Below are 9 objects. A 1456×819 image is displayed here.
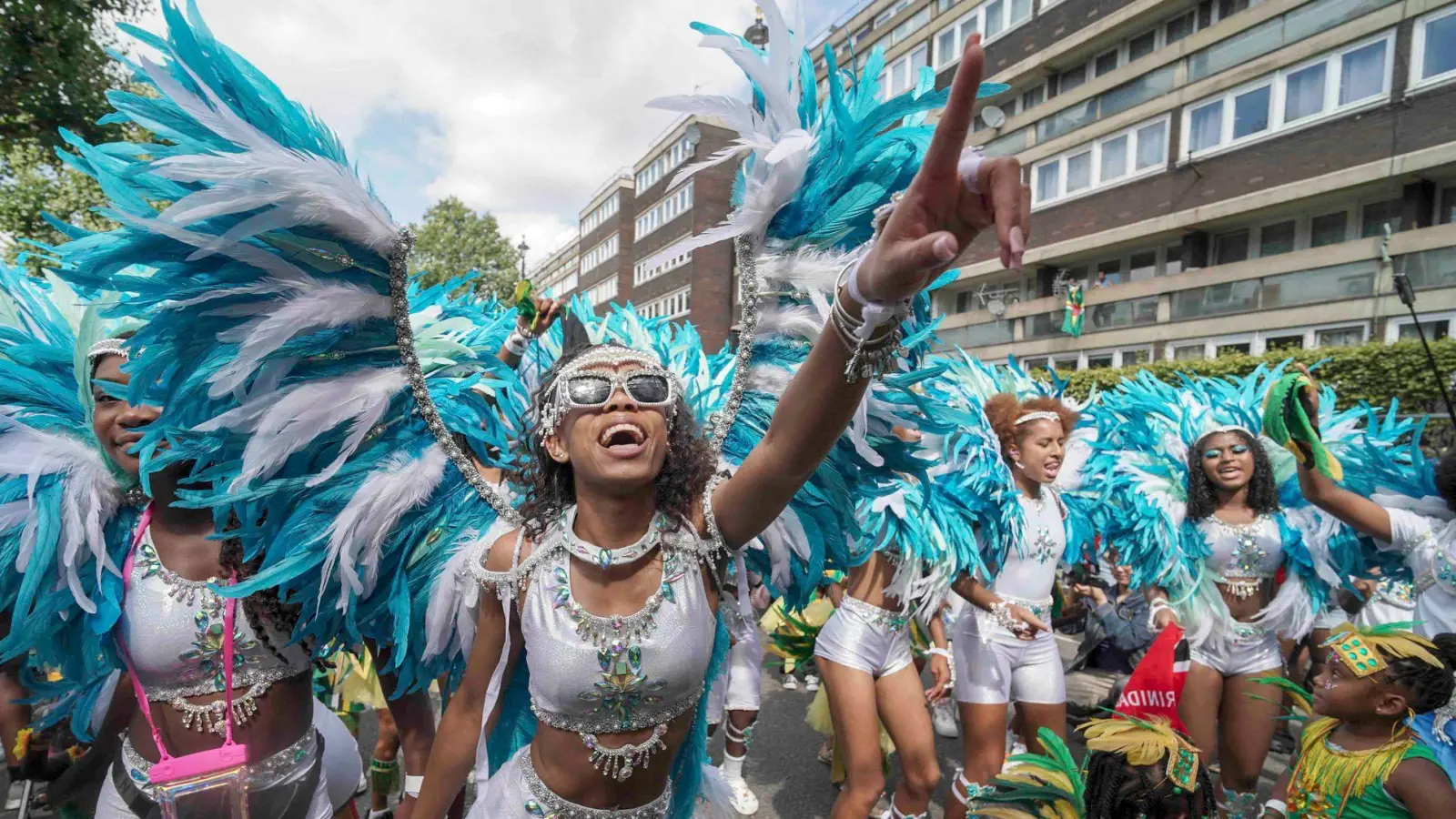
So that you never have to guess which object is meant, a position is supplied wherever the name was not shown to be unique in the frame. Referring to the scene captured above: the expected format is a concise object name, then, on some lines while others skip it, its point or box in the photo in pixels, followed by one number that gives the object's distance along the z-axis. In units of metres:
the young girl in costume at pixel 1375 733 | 2.35
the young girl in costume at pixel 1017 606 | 3.54
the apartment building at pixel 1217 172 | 13.38
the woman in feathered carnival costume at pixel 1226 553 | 3.82
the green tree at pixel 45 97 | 7.22
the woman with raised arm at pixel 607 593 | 1.80
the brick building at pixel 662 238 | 33.59
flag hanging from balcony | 18.59
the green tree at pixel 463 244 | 29.80
